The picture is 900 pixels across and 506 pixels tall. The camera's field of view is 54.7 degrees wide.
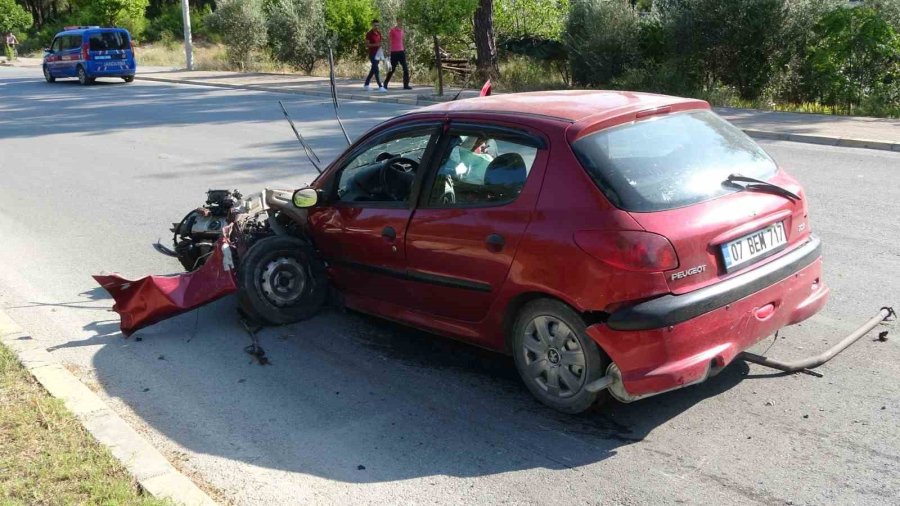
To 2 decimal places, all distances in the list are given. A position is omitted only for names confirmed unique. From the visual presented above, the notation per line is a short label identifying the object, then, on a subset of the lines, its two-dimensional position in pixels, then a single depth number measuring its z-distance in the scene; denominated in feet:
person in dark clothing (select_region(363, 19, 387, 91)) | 75.31
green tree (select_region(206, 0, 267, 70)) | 116.47
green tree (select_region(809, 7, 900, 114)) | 55.62
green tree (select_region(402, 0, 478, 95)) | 67.36
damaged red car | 13.46
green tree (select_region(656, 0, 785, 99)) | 60.80
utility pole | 113.29
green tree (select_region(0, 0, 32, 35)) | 212.02
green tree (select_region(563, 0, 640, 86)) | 68.23
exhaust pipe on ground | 15.42
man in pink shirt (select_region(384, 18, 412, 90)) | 74.90
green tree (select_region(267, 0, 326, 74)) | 105.29
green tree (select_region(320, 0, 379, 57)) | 106.01
